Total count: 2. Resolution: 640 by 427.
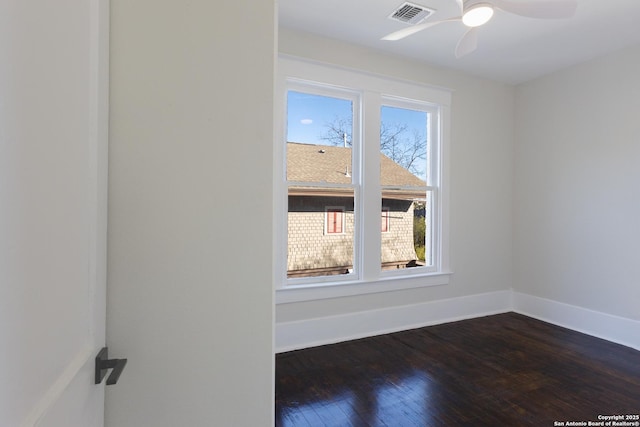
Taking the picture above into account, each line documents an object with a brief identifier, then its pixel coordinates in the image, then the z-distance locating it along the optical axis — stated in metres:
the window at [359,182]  3.10
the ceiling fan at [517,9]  1.93
